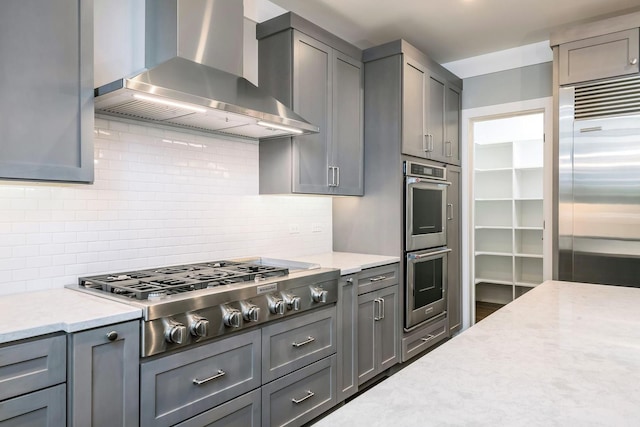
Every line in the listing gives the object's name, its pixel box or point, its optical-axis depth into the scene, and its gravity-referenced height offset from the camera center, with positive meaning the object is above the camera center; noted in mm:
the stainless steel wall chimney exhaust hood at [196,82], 1888 +640
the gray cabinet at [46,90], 1554 +479
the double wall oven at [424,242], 3369 -228
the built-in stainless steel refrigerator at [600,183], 2939 +231
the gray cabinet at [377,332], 2912 -843
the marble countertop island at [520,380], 775 -364
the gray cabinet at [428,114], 3391 +876
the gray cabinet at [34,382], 1313 -539
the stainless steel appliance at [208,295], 1691 -369
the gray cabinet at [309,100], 2840 +811
